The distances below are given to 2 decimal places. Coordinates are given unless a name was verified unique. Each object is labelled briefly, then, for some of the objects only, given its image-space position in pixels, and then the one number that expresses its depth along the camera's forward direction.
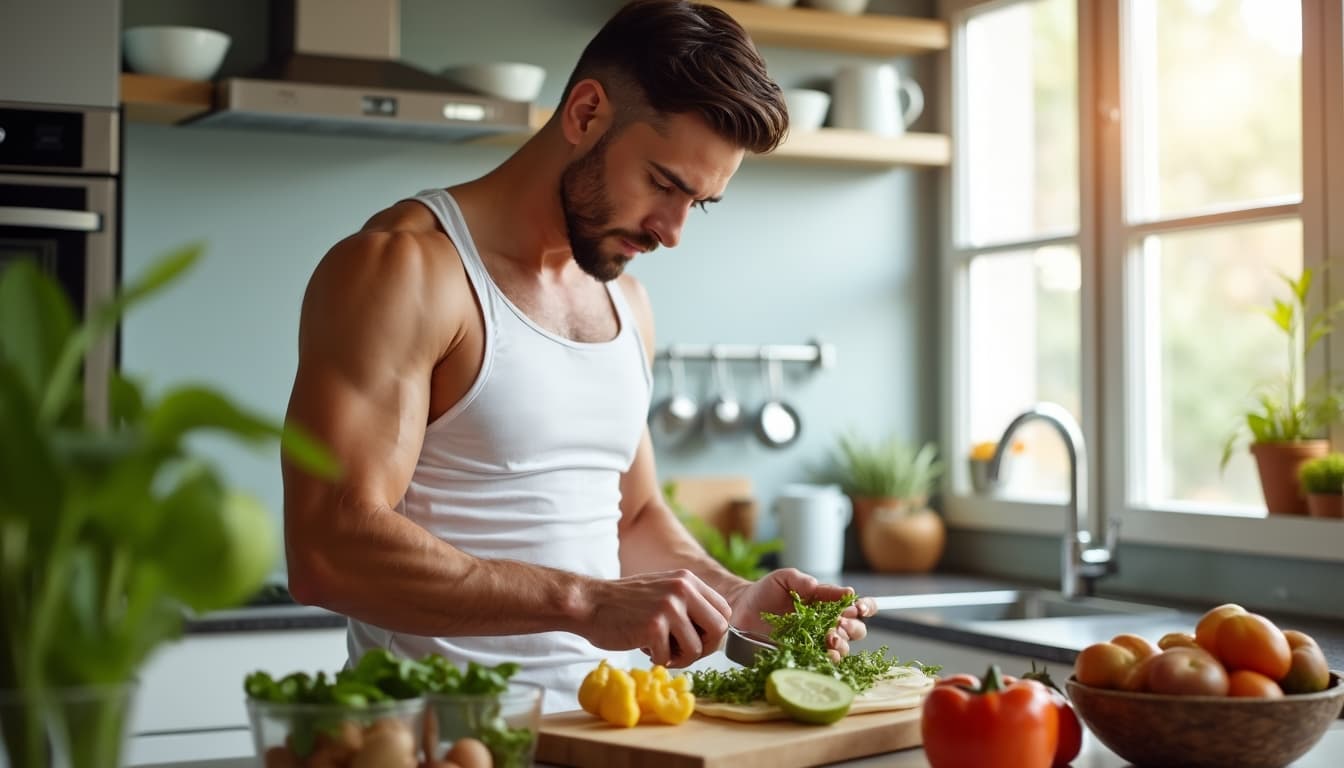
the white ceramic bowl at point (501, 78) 3.23
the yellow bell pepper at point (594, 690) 1.48
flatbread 1.51
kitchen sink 3.28
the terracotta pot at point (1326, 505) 2.89
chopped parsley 1.56
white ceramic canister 3.66
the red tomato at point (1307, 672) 1.41
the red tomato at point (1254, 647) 1.42
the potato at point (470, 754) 1.06
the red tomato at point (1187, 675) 1.38
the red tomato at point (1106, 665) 1.43
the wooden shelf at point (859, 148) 3.58
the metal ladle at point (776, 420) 3.79
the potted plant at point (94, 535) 0.73
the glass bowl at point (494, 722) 1.06
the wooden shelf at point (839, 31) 3.56
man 1.66
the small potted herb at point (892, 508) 3.80
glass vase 0.76
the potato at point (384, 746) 1.01
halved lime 1.48
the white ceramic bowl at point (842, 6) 3.71
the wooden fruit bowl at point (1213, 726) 1.37
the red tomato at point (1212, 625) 1.45
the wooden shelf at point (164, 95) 2.95
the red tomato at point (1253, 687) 1.39
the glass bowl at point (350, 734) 1.01
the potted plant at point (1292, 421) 2.96
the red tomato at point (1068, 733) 1.41
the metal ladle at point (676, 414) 3.68
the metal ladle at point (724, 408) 3.73
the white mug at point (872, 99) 3.74
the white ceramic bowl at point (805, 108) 3.60
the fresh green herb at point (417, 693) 1.05
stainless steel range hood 2.97
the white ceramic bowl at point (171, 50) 2.99
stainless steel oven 2.85
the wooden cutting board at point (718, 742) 1.38
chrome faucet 3.34
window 3.18
